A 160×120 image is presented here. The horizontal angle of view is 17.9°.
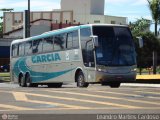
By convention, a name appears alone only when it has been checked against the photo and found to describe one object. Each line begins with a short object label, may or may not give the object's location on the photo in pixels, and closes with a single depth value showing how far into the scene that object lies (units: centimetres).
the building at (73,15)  12731
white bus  2644
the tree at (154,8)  4900
